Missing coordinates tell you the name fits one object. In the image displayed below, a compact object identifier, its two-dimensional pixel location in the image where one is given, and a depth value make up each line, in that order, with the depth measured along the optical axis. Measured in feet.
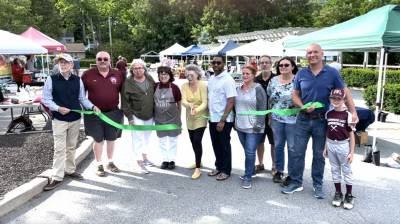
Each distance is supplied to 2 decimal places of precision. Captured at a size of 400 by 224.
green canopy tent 20.25
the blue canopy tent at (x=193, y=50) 106.01
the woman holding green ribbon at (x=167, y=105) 19.22
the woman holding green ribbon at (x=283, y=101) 16.53
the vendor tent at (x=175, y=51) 110.58
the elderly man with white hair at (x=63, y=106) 17.28
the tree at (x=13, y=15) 121.60
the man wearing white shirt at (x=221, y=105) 17.38
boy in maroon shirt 14.92
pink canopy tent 55.47
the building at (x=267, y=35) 88.07
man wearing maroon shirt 18.63
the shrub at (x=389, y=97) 39.04
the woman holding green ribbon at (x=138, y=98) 19.10
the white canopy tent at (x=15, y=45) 34.55
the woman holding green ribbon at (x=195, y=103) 18.24
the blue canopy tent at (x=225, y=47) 82.17
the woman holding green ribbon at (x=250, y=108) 16.99
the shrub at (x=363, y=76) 56.13
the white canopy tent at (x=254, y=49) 58.29
